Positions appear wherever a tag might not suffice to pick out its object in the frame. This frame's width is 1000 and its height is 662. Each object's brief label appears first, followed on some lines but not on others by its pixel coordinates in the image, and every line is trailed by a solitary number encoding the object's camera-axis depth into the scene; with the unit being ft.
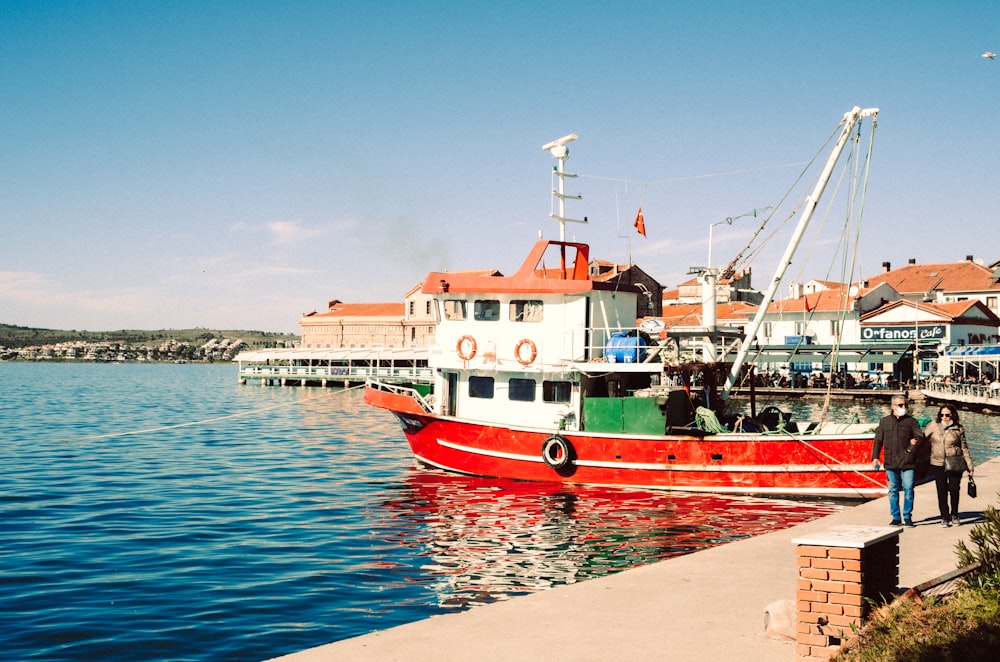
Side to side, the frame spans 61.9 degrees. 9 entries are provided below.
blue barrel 72.02
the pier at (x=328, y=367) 272.92
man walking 42.29
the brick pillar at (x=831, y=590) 23.22
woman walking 41.68
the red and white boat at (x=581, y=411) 67.15
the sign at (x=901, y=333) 234.79
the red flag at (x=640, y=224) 83.97
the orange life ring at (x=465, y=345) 78.89
